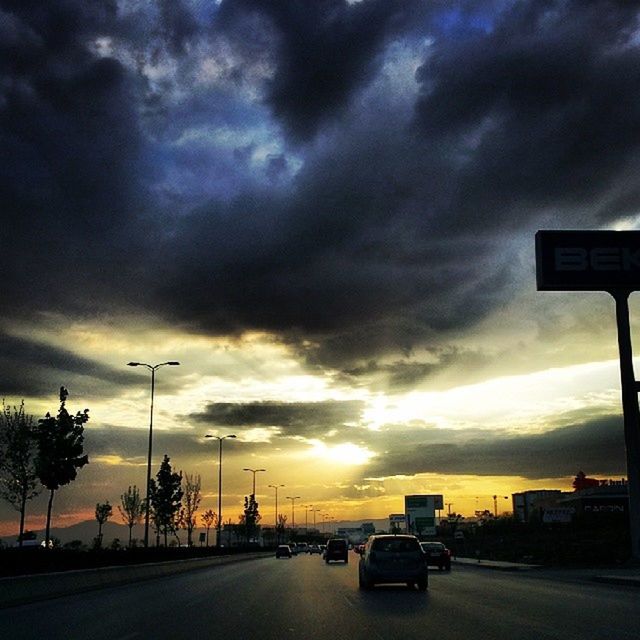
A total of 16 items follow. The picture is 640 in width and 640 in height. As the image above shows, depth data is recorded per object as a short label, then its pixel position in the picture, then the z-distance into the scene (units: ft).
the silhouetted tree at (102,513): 349.00
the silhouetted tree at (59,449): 177.27
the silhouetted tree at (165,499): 348.38
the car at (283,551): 296.71
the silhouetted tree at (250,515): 545.44
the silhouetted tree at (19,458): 174.70
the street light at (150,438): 177.47
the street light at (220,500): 301.84
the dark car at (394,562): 87.86
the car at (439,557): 156.76
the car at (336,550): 214.69
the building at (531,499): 590.55
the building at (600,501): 407.64
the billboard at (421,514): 418.51
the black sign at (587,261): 151.84
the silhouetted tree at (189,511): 396.61
